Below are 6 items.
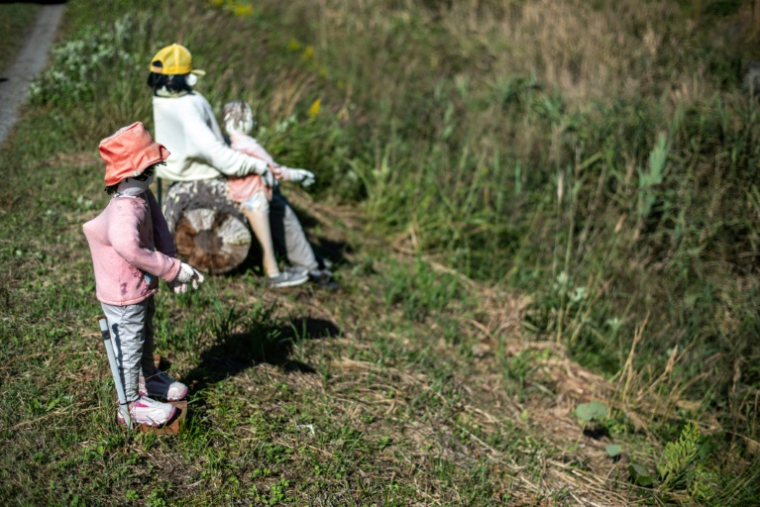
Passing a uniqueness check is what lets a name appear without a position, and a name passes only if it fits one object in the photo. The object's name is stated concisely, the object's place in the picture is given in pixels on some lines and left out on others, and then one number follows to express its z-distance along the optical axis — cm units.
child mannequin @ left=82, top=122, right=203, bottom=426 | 276
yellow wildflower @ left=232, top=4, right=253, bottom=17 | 898
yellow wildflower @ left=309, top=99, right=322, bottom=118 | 585
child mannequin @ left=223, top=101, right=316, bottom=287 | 434
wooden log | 429
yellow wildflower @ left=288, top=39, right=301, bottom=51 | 883
